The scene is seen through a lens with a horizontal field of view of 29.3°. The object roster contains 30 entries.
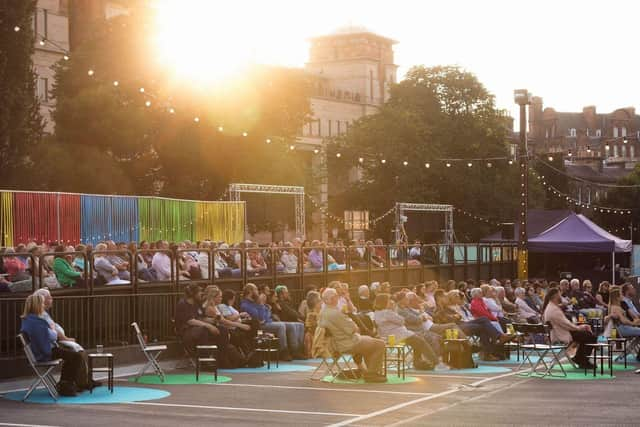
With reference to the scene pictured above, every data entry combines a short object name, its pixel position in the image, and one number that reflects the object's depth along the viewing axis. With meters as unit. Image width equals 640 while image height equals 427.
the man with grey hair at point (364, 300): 24.94
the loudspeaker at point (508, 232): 50.78
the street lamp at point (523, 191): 36.24
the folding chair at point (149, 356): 18.52
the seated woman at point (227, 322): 20.22
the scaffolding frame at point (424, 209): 48.66
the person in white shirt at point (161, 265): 22.31
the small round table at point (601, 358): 19.68
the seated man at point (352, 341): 18.25
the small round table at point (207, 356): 18.83
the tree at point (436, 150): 73.00
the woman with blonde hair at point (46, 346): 16.20
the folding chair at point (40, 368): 15.98
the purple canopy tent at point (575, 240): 41.78
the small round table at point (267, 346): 20.94
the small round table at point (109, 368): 16.78
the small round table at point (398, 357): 18.76
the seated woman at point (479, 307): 23.64
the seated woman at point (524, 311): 28.05
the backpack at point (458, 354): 21.11
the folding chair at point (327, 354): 18.42
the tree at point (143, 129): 53.53
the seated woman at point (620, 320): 22.02
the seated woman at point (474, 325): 22.55
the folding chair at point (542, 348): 19.47
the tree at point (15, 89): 42.56
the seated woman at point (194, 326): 19.77
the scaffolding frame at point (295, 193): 39.32
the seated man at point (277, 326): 21.89
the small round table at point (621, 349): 20.28
